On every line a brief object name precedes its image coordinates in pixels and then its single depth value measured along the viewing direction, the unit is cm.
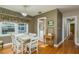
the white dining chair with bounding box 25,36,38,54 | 117
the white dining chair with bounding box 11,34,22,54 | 104
